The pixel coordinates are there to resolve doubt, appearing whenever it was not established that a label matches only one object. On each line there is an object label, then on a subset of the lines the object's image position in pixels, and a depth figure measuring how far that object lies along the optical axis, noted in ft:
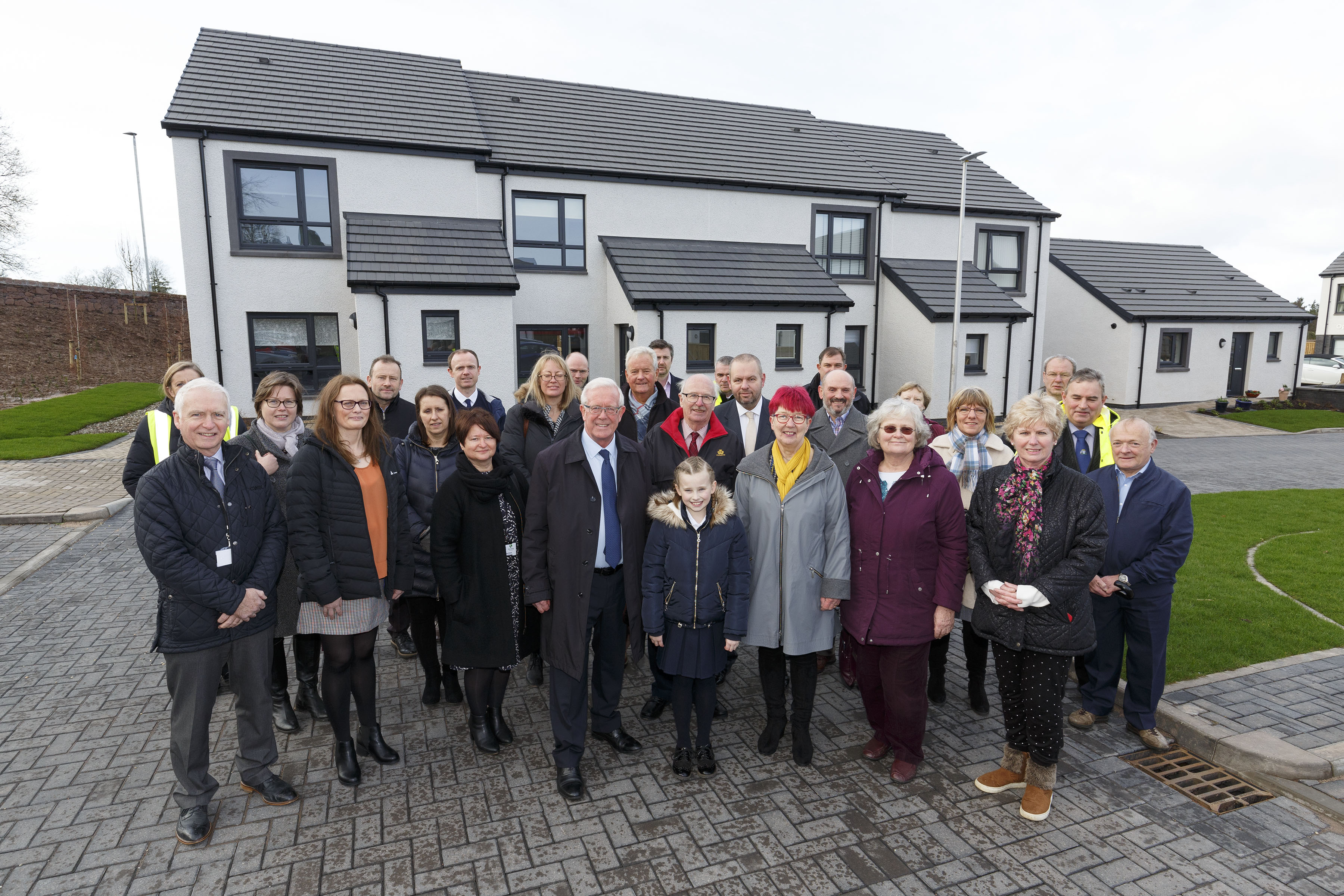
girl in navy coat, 13.28
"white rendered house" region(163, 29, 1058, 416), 47.32
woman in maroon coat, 12.96
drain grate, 12.86
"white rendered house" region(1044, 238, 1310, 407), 78.23
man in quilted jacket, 11.18
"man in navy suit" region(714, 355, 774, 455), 18.04
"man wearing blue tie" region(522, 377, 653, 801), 13.24
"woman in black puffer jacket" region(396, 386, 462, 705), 15.30
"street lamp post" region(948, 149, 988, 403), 60.64
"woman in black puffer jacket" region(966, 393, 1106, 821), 12.03
